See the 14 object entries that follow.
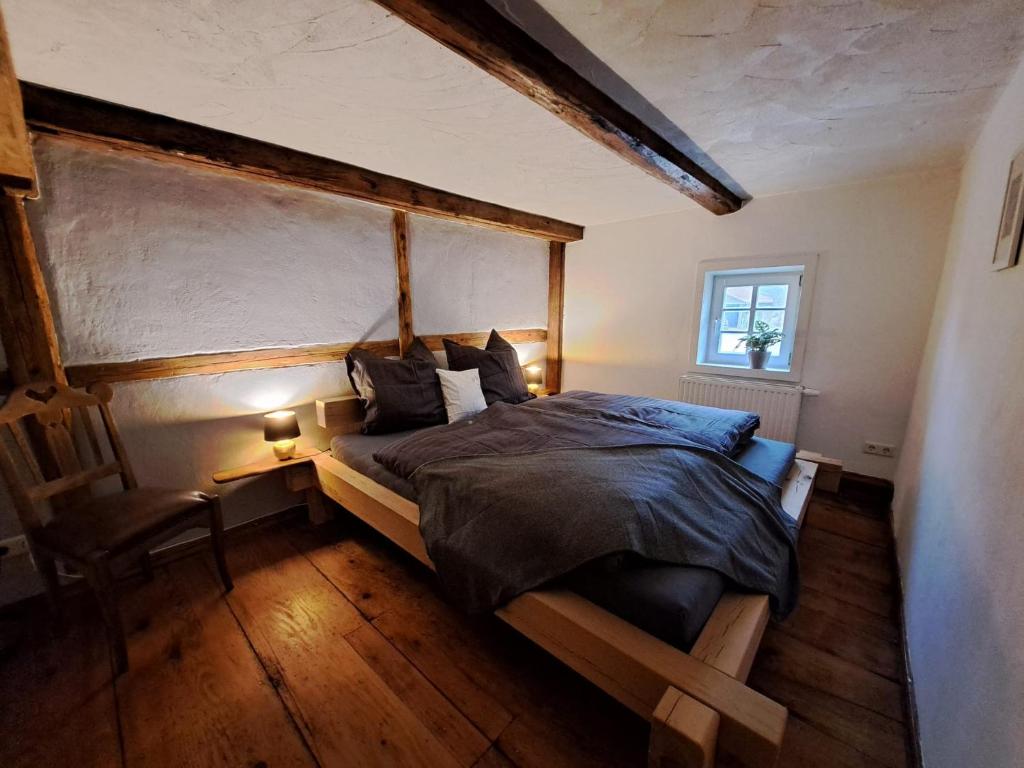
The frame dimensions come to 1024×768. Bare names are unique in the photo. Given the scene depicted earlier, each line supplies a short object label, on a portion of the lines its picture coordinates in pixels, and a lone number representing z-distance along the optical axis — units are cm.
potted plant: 278
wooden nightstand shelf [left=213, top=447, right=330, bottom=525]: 193
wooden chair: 126
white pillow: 243
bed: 81
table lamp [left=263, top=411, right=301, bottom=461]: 203
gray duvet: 114
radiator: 267
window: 268
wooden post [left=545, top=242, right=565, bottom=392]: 382
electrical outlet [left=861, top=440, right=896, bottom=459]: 244
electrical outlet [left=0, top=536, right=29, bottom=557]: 150
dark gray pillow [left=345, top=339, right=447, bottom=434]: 227
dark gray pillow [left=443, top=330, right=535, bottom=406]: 276
